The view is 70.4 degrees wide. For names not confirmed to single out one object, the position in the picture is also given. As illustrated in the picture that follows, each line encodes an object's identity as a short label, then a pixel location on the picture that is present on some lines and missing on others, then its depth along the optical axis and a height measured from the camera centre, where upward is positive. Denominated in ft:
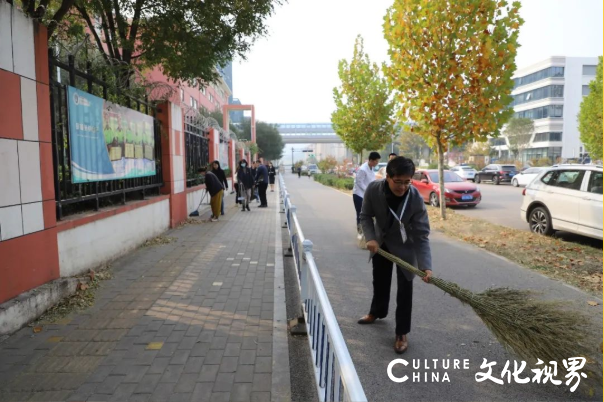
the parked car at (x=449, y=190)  49.70 -3.00
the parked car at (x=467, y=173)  113.30 -2.34
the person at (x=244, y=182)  46.73 -1.84
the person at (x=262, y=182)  52.06 -2.05
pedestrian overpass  277.03 +21.53
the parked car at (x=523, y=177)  90.14 -2.76
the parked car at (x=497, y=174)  101.99 -2.39
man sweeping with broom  11.59 -1.77
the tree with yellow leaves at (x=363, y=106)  68.69 +9.54
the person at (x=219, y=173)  39.96 -0.71
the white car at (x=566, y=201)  25.31 -2.38
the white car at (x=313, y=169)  185.96 -1.77
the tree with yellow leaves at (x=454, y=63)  32.76 +7.96
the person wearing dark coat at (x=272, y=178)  85.46 -2.54
